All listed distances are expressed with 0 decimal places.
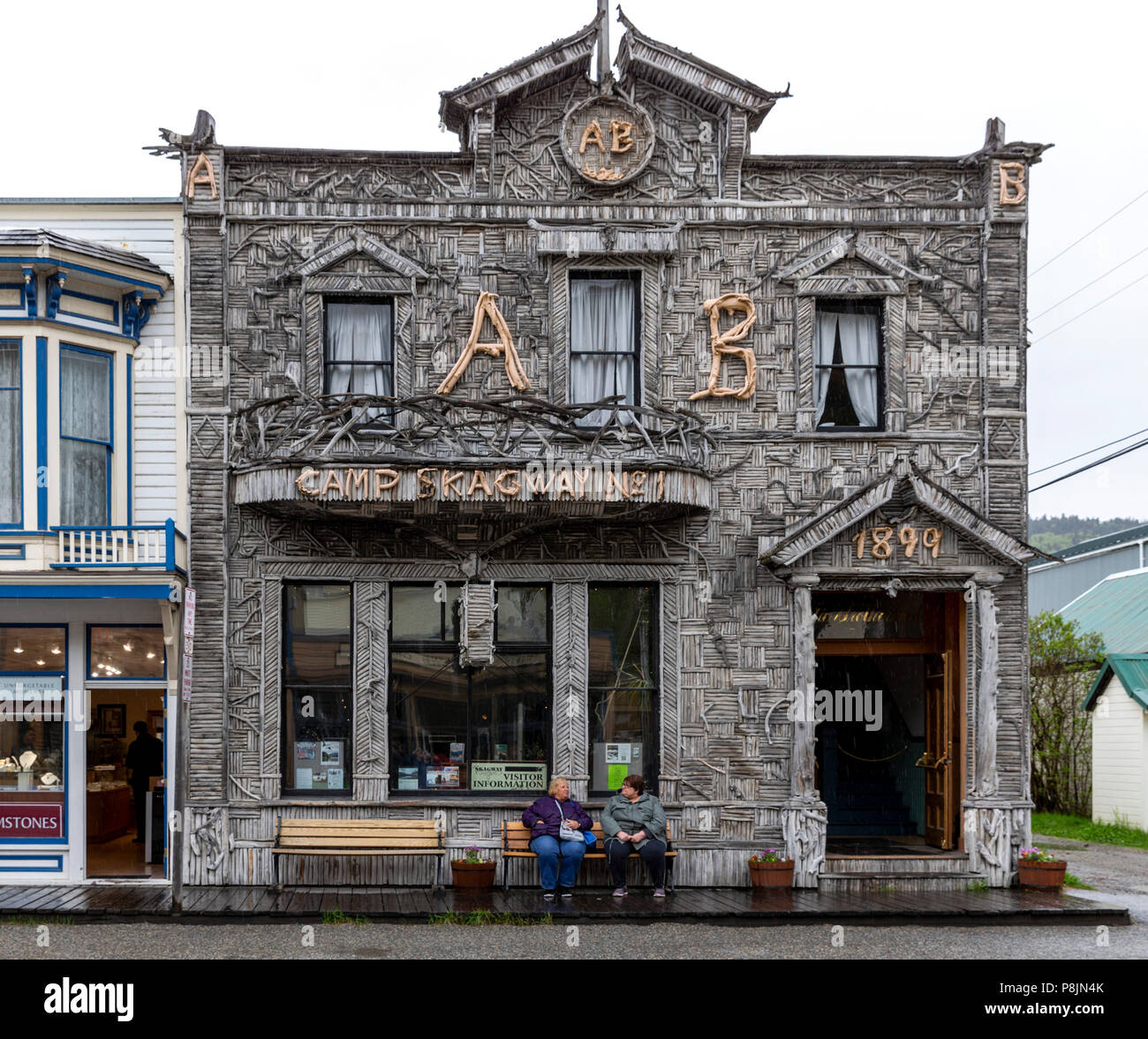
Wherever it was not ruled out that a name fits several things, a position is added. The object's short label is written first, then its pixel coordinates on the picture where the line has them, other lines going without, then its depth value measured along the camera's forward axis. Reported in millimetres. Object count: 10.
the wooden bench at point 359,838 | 17359
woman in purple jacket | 16703
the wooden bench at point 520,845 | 17344
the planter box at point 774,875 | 17312
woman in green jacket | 16781
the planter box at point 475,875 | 17250
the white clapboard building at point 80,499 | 17234
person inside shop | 19734
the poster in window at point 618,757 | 18203
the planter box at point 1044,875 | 17375
